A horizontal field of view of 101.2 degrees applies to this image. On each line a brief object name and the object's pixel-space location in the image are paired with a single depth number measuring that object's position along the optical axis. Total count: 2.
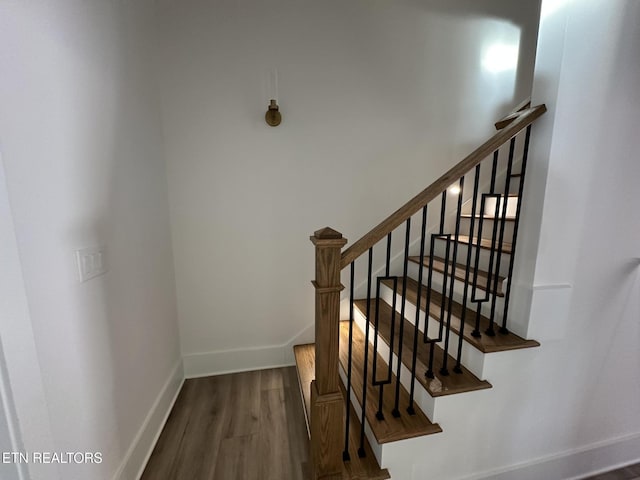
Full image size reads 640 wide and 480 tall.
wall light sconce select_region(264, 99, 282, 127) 1.84
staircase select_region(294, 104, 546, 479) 1.11
